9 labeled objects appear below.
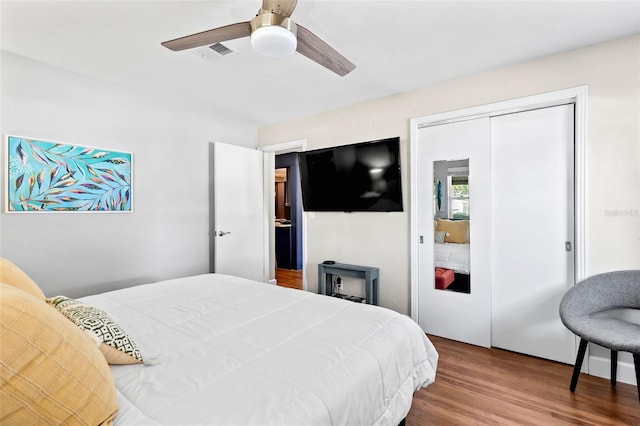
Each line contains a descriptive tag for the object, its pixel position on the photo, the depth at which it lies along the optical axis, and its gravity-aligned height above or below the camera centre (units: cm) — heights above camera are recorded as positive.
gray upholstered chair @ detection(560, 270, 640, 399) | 198 -66
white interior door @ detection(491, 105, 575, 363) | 249 -16
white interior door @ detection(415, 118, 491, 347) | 283 -26
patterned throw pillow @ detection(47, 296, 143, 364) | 118 -47
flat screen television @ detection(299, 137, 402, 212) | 327 +38
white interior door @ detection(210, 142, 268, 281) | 373 +0
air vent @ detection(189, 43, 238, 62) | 225 +119
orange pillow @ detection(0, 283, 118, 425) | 72 -40
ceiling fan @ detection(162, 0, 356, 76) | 149 +92
